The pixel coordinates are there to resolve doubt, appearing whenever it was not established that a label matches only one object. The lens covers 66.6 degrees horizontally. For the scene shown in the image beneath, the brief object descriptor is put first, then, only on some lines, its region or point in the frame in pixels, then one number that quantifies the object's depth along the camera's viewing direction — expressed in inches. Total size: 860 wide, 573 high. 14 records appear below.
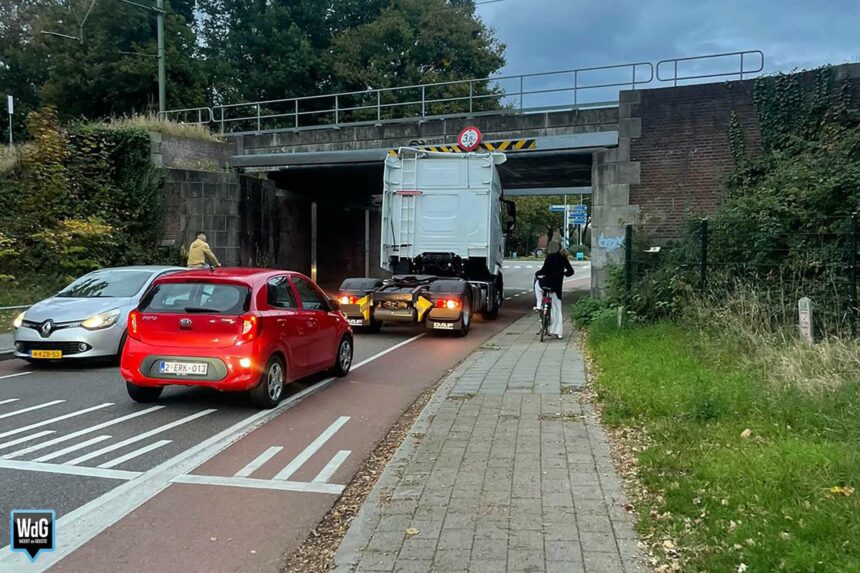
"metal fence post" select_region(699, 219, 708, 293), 452.4
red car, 268.4
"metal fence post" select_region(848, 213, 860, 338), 365.7
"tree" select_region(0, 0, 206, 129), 1270.9
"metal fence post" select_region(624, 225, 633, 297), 503.8
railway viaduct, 599.2
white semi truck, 593.6
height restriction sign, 711.7
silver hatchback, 355.3
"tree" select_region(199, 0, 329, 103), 1507.1
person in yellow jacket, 580.7
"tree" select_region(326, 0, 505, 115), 1494.8
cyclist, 494.0
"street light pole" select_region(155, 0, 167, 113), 917.1
